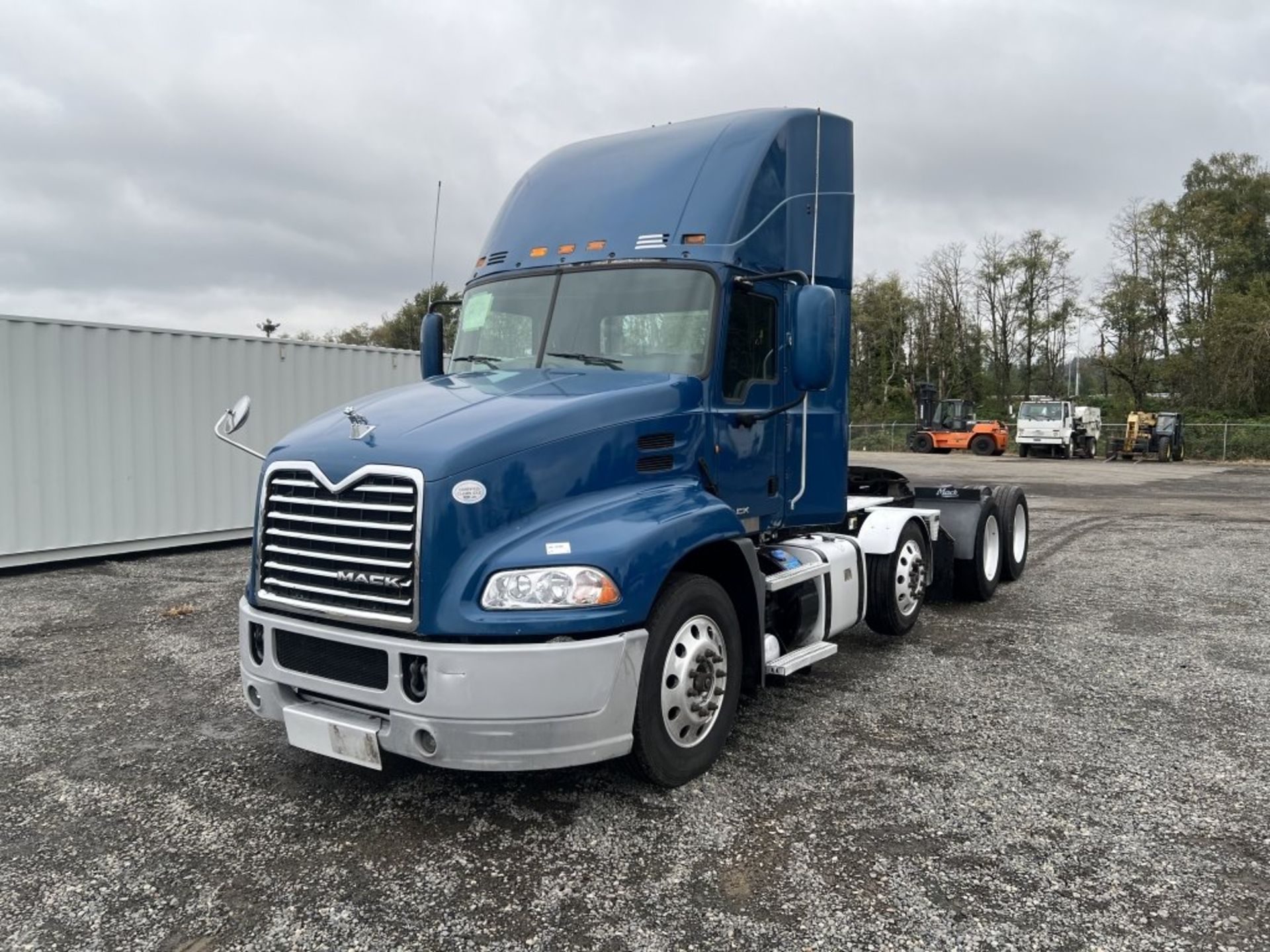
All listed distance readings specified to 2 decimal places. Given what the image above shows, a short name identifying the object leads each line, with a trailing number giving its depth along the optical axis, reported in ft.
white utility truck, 123.65
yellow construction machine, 116.57
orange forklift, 131.44
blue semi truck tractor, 11.77
